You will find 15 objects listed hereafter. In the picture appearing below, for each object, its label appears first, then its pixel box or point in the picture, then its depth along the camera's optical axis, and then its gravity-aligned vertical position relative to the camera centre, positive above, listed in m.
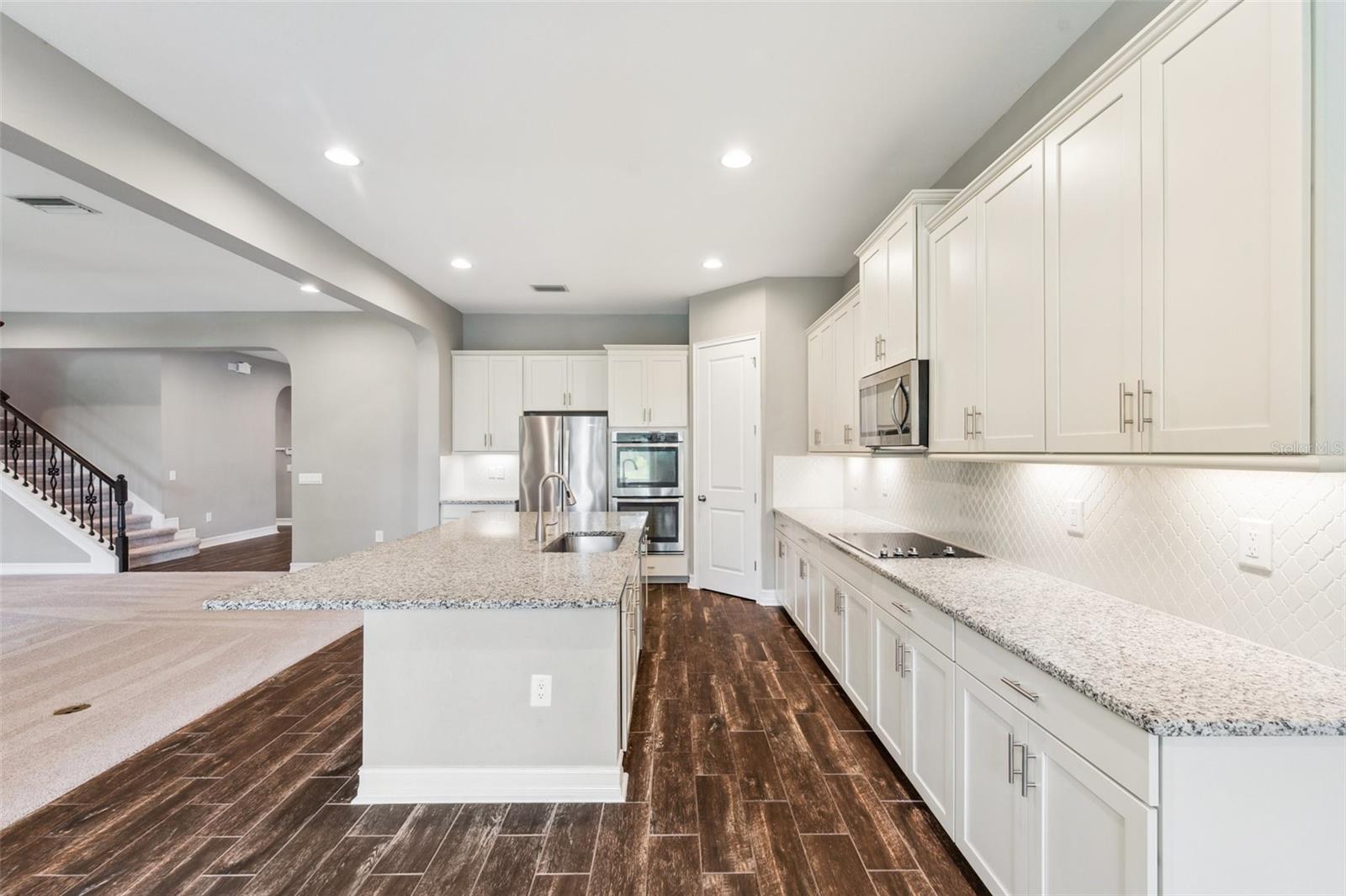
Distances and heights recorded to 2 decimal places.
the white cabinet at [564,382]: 5.83 +0.69
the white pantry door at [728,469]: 4.92 -0.17
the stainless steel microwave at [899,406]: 2.54 +0.21
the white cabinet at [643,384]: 5.55 +0.65
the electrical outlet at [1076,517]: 2.02 -0.24
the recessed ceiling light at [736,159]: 2.78 +1.45
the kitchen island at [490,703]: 2.18 -0.98
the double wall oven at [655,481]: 5.48 -0.31
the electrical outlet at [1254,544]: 1.37 -0.23
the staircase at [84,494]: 6.20 -0.53
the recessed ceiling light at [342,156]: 2.73 +1.43
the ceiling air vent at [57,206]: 3.33 +1.45
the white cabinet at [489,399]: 5.84 +0.52
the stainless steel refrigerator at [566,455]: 5.55 -0.06
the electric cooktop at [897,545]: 2.62 -0.49
